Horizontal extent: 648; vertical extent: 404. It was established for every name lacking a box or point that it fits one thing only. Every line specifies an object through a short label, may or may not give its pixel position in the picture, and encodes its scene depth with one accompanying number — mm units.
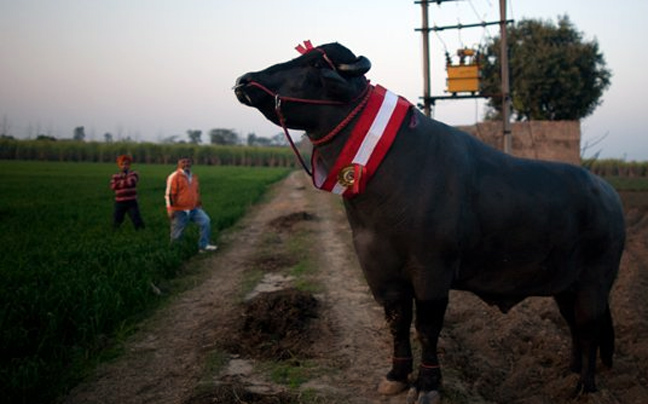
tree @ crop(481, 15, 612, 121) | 27641
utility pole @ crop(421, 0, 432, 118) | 13148
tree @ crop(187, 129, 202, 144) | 142375
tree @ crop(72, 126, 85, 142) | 132650
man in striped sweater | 12734
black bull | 3301
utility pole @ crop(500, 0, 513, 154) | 12852
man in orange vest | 10477
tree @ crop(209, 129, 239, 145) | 133450
